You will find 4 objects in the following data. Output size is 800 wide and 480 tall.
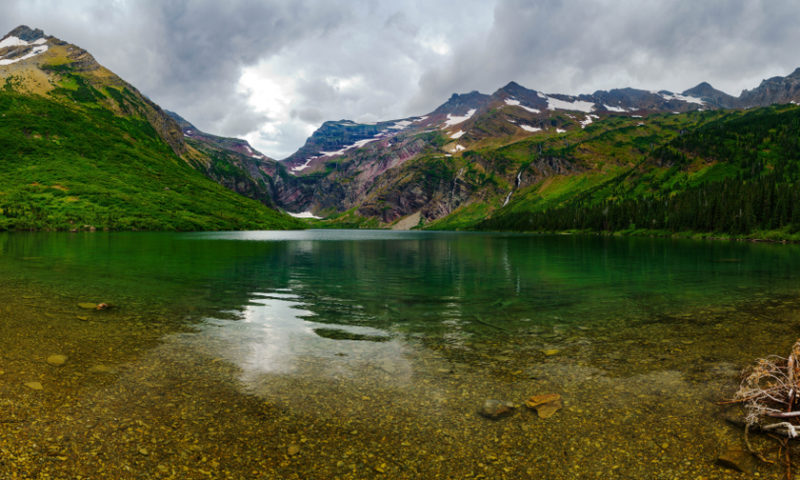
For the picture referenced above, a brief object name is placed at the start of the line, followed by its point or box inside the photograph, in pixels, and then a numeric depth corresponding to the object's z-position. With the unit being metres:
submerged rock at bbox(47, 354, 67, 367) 15.08
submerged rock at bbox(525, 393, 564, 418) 11.98
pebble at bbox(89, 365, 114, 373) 14.55
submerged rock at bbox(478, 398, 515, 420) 11.80
